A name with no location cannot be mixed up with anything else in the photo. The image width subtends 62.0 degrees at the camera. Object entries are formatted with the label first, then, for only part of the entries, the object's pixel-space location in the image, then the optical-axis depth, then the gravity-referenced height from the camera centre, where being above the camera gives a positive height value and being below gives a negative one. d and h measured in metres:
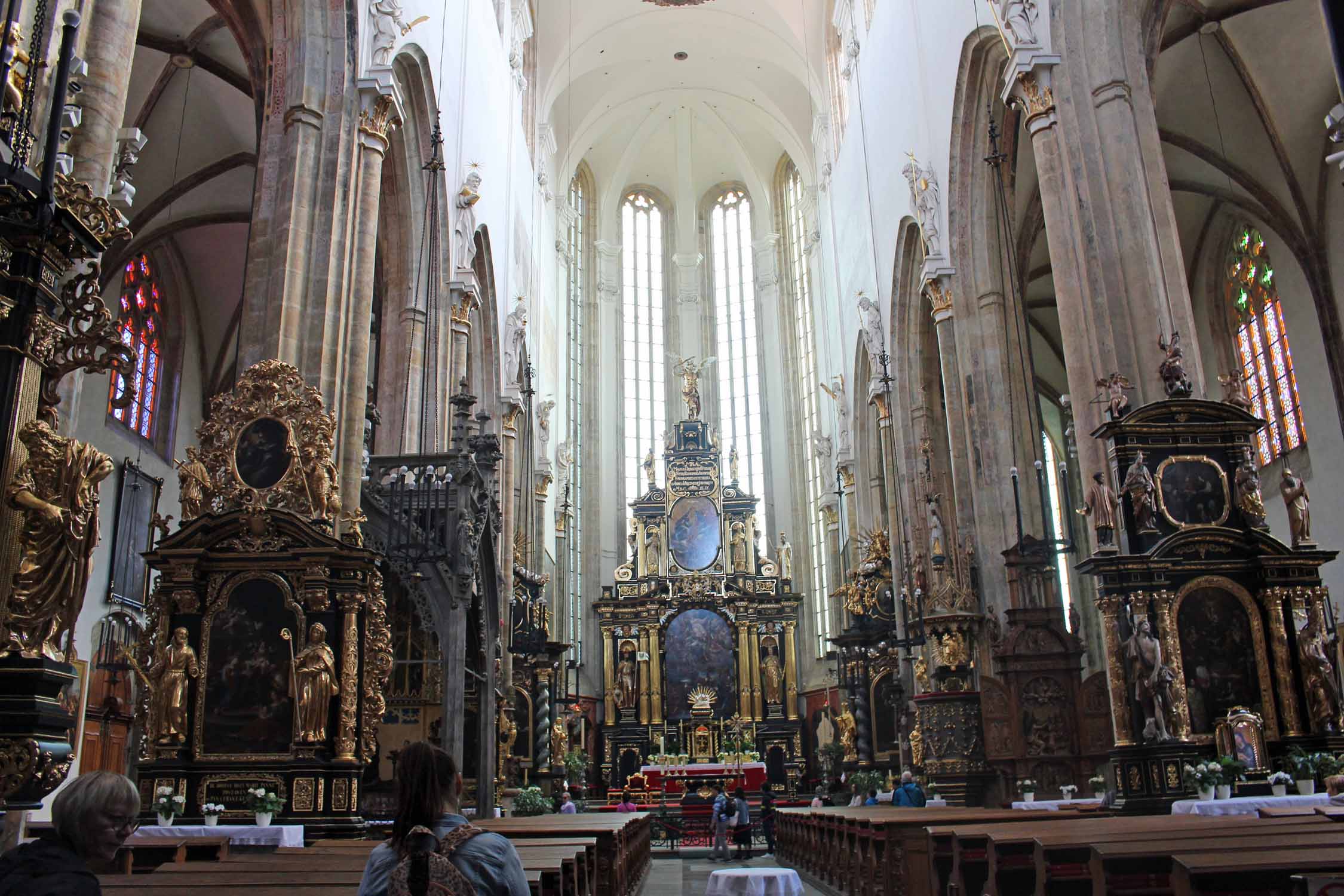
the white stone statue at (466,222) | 18.83 +9.11
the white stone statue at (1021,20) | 13.38 +8.58
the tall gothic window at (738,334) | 37.78 +14.47
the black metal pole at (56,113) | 4.66 +2.79
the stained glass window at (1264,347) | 21.09 +7.71
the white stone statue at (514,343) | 23.14 +8.73
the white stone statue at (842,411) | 27.94 +8.60
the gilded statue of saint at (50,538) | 4.58 +1.02
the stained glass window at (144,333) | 20.41 +8.26
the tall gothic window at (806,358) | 33.34 +12.58
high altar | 31.59 +3.88
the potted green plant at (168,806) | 8.84 -0.15
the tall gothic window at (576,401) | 33.91 +11.79
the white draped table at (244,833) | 8.59 -0.36
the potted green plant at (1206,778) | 9.48 -0.21
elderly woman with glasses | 2.63 -0.12
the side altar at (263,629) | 9.55 +1.31
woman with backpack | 2.99 -0.17
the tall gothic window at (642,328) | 38.16 +14.95
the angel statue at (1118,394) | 11.32 +3.53
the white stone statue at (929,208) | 19.06 +9.11
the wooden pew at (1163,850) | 4.77 -0.39
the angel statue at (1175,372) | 11.27 +3.70
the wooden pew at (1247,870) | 4.09 -0.42
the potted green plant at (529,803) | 17.53 -0.43
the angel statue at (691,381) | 36.03 +12.35
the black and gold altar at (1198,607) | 10.47 +1.34
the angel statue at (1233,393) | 11.28 +3.51
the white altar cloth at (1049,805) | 11.75 -0.50
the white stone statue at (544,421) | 28.45 +8.68
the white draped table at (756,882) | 7.87 -0.79
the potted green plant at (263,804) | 9.01 -0.17
